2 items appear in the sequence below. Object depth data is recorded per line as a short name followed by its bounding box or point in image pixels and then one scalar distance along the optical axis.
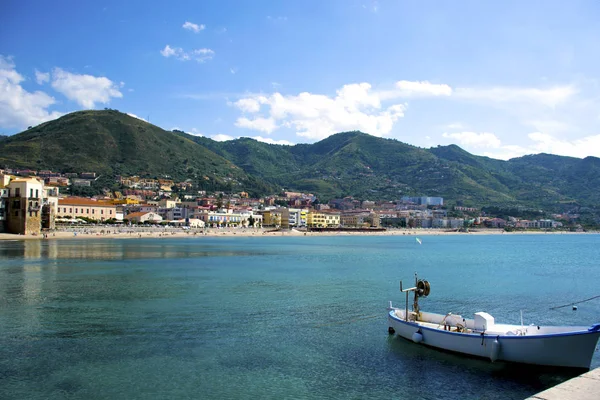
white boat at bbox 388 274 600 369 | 13.67
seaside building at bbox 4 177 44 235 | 69.50
